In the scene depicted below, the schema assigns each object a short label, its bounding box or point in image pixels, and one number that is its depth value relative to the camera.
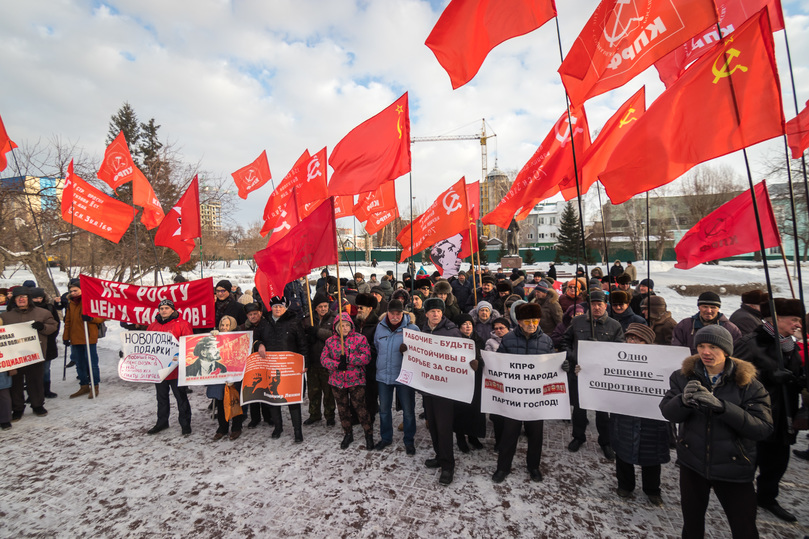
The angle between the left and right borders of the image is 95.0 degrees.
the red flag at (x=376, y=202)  9.87
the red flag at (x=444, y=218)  7.80
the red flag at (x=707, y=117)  3.17
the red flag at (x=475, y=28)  4.38
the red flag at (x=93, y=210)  7.48
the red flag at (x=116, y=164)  8.48
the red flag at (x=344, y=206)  10.82
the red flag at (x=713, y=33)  4.65
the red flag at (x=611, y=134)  5.79
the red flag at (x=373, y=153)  5.44
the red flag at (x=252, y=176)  10.77
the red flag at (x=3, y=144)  6.88
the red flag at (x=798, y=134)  5.20
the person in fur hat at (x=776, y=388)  3.37
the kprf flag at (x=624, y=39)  3.53
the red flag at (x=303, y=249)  5.46
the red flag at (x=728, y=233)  4.86
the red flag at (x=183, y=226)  8.11
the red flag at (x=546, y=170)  6.02
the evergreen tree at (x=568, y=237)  43.81
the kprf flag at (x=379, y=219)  10.12
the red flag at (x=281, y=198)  8.79
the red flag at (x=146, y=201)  8.38
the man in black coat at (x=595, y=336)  4.48
